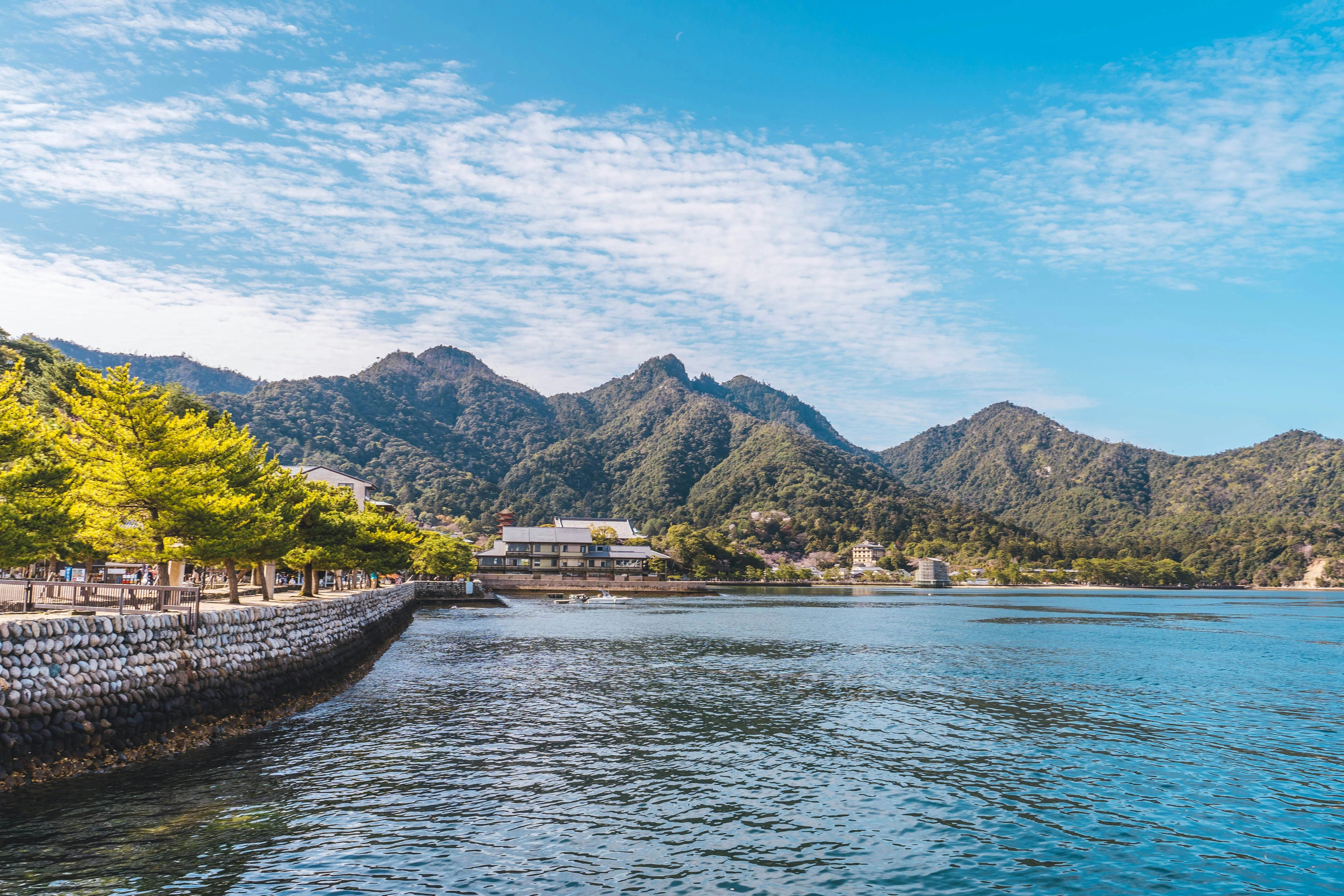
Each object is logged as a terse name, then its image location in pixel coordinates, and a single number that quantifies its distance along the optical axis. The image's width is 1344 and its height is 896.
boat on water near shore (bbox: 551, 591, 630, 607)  107.94
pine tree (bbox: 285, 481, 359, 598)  48.62
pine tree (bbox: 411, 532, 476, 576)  109.50
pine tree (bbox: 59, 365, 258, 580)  28.84
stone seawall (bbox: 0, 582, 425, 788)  17.31
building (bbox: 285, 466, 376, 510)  111.81
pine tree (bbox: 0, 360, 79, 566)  23.44
